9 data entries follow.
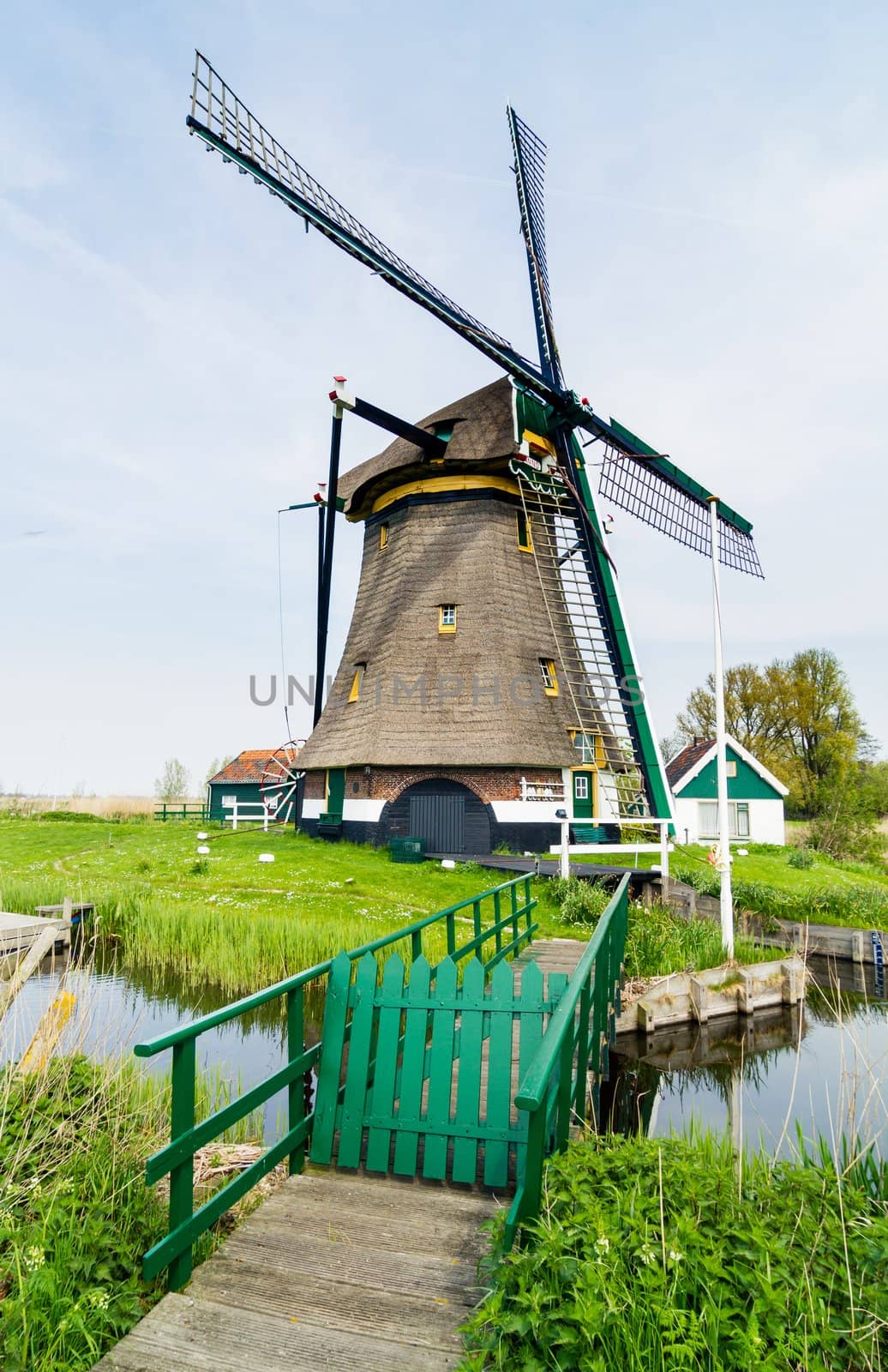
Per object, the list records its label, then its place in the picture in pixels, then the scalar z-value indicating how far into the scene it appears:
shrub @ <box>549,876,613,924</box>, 11.75
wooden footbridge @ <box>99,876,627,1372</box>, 2.53
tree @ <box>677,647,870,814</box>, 37.41
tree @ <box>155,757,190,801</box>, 54.00
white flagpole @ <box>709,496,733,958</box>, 10.11
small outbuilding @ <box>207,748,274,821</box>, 37.84
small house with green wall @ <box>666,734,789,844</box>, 28.00
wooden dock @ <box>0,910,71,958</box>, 10.73
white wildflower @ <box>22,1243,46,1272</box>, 2.93
